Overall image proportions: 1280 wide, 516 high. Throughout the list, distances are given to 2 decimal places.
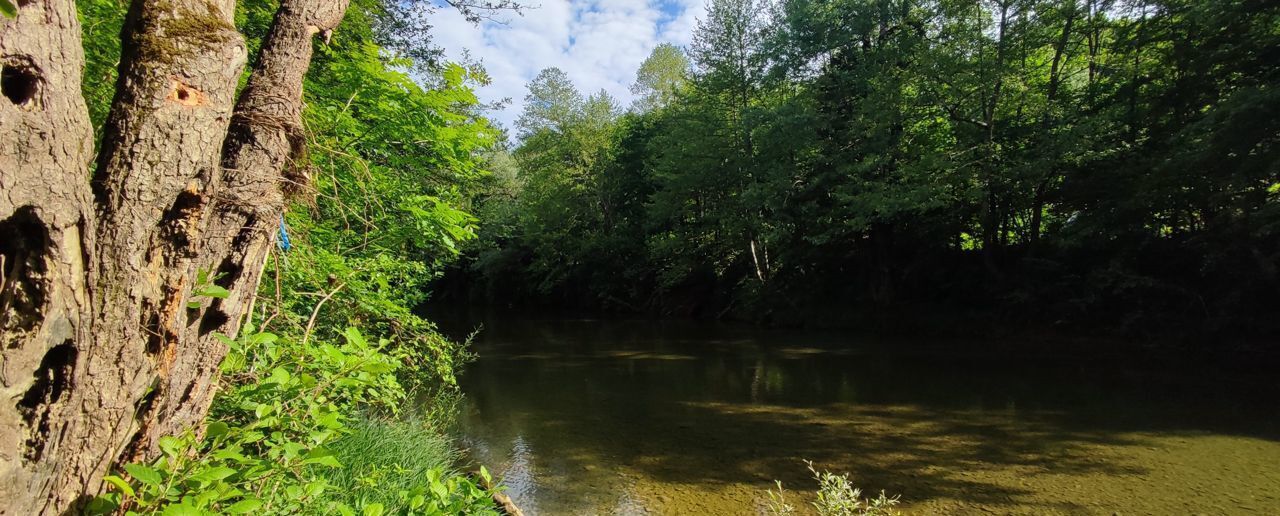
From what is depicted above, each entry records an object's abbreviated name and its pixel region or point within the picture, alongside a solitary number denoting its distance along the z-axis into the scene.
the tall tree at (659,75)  30.77
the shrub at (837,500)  2.45
